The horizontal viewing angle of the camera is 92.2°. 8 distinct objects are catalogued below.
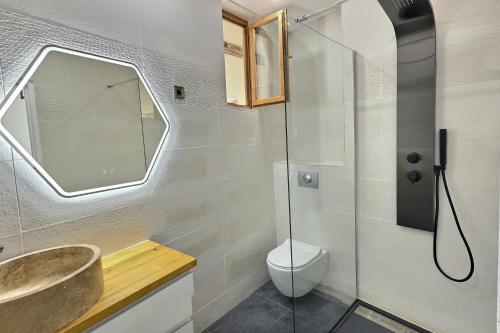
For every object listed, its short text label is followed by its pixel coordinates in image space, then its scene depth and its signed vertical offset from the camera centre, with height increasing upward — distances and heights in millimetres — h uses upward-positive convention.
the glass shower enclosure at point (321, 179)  1743 -272
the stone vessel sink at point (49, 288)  679 -446
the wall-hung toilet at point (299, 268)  1782 -935
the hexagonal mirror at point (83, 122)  1040 +166
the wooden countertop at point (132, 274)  822 -536
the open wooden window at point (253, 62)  2066 +759
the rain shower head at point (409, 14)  1319 +722
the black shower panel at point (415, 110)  1425 +177
